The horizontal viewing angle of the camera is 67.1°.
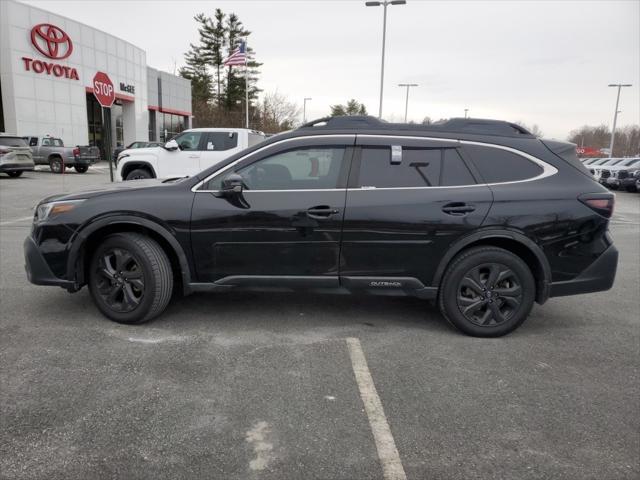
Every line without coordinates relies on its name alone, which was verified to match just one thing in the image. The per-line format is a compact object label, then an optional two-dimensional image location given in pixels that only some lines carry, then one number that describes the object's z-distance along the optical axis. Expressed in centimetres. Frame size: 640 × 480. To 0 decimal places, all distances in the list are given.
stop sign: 1152
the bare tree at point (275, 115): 5628
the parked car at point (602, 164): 2666
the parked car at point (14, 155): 1894
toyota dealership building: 2717
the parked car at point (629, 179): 2243
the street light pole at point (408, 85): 4484
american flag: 2822
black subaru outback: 388
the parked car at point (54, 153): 2366
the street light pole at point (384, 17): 2441
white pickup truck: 1324
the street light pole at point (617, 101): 4788
